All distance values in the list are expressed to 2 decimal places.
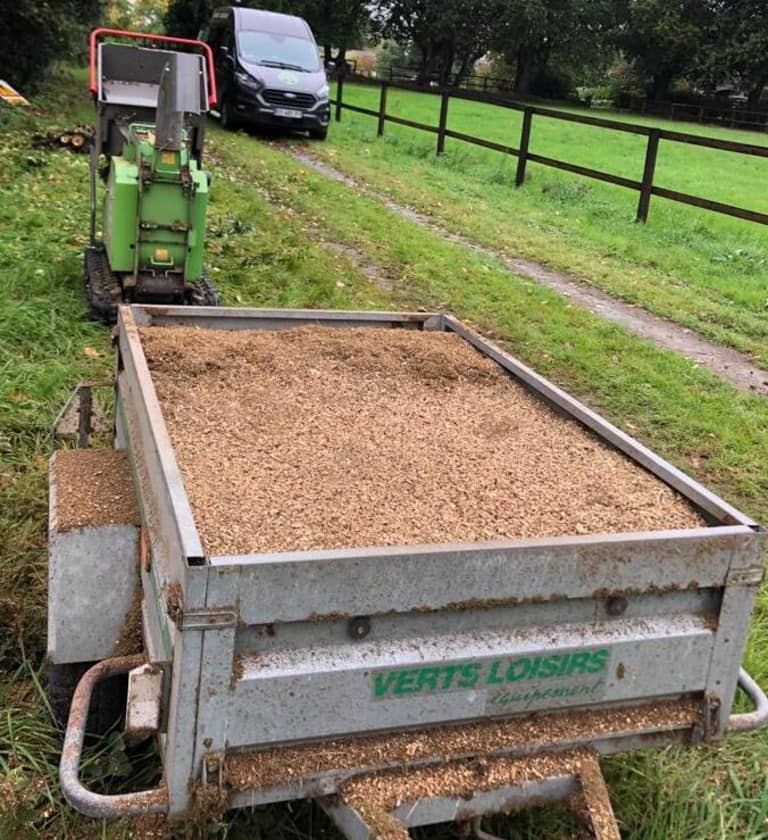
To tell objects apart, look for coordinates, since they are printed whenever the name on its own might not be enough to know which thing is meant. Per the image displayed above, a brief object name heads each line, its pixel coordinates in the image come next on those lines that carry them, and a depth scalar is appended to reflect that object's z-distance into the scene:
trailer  1.97
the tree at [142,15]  41.44
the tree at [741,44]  50.94
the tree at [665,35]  52.44
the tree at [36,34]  15.95
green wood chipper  6.06
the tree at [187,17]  32.59
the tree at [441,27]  49.75
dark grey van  17.36
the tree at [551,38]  50.75
